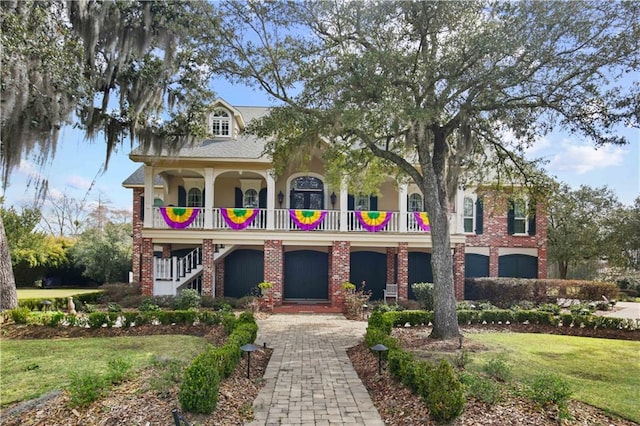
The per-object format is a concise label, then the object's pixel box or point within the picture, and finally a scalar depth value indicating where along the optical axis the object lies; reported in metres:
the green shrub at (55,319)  10.35
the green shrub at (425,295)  13.98
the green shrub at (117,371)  5.44
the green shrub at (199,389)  4.50
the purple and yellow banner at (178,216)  15.30
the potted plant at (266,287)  14.14
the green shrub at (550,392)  4.68
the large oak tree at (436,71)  7.76
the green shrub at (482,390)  4.86
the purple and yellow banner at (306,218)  15.47
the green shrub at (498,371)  6.00
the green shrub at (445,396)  4.36
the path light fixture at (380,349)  6.43
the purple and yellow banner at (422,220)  16.08
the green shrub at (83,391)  4.77
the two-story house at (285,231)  15.25
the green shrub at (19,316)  10.40
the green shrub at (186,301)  13.53
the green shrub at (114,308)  12.14
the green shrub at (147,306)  11.98
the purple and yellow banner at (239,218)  15.40
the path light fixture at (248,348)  6.21
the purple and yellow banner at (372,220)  15.71
